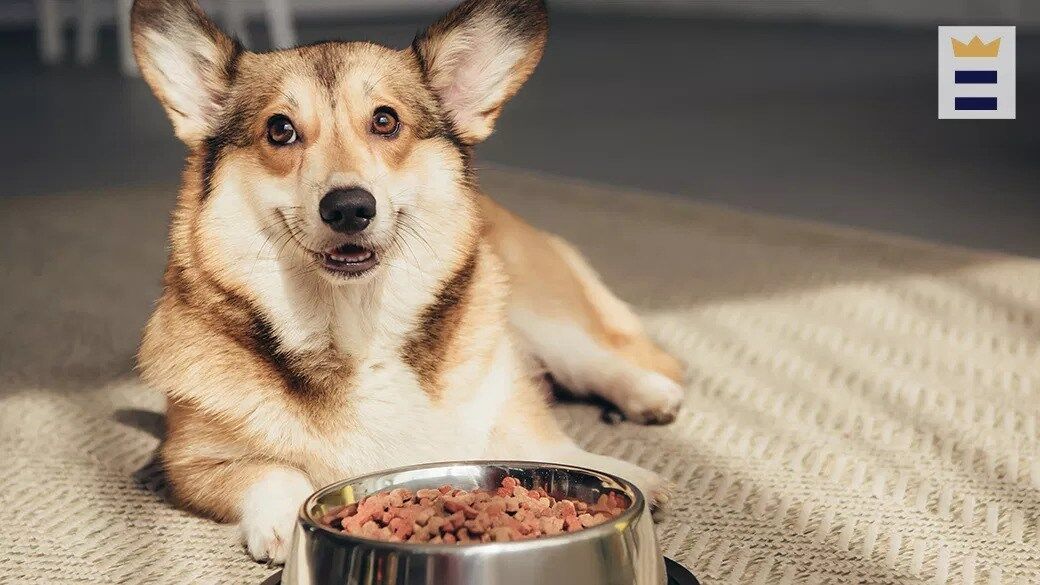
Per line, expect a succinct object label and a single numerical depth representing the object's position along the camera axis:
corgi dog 1.36
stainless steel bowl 1.01
